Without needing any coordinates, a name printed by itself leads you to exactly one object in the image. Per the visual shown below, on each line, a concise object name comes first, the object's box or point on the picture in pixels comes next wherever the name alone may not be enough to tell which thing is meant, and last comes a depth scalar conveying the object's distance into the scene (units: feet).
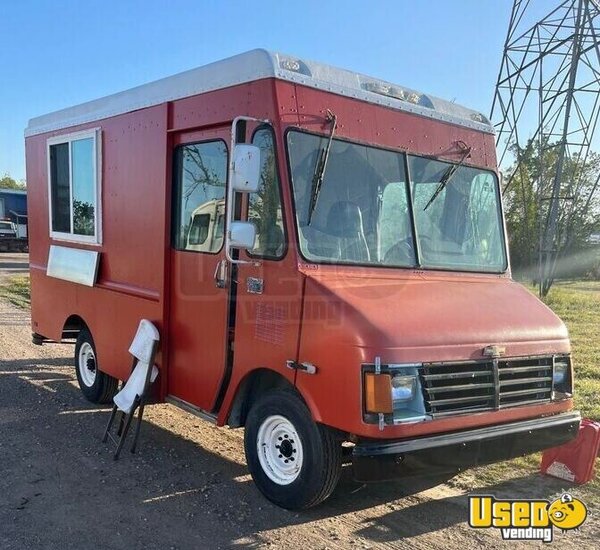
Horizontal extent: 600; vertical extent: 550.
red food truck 11.83
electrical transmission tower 56.08
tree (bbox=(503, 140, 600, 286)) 68.23
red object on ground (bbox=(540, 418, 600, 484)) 14.88
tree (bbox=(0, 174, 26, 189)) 243.64
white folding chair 16.10
